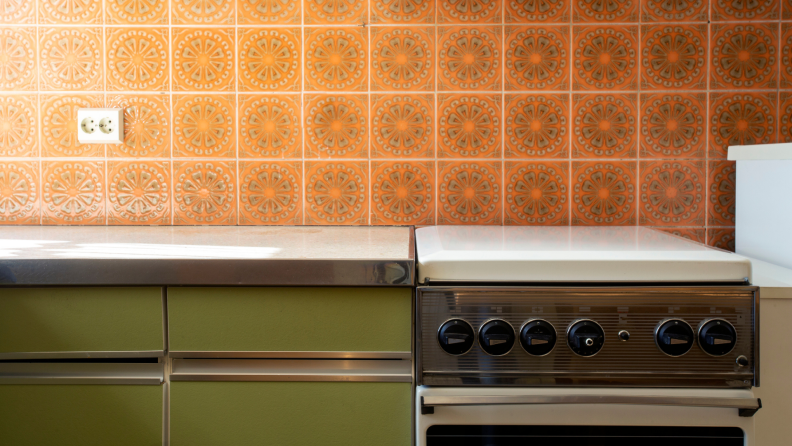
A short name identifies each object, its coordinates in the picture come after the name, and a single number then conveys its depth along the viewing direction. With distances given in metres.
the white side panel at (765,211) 1.15
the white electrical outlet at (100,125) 1.43
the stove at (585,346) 0.86
